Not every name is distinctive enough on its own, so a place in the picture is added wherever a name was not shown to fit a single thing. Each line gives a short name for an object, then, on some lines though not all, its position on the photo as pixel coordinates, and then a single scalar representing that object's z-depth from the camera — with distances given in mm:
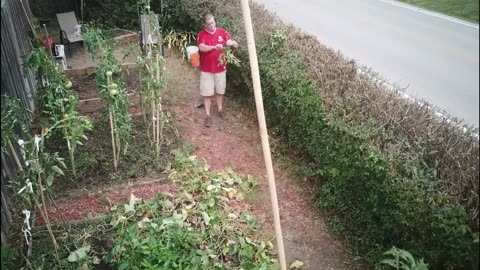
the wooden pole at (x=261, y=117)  2920
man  5449
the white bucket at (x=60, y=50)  6863
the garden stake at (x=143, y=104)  5244
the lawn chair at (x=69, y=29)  8164
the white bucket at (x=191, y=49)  7668
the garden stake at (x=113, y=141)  4559
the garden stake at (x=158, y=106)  4801
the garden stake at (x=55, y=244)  3405
